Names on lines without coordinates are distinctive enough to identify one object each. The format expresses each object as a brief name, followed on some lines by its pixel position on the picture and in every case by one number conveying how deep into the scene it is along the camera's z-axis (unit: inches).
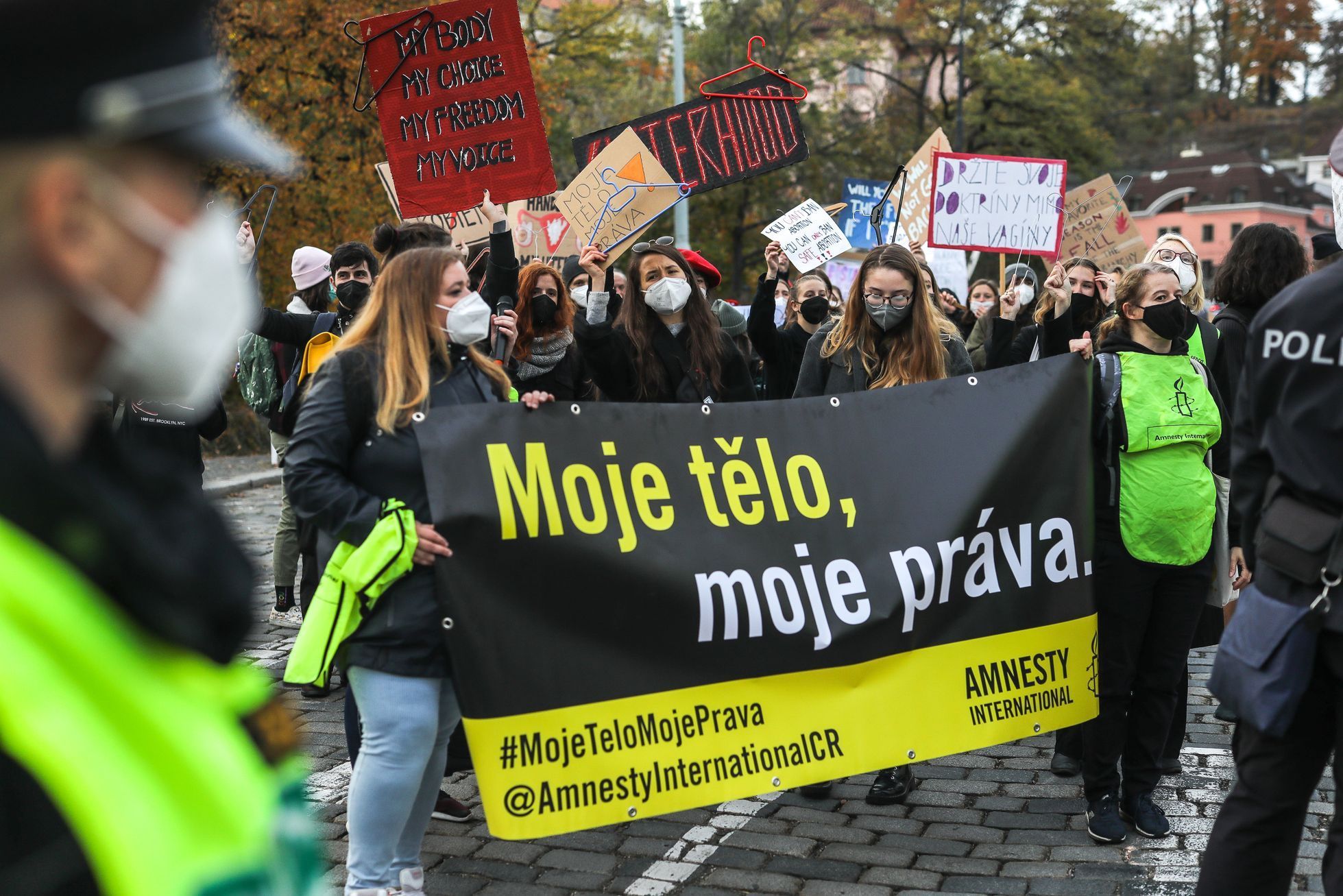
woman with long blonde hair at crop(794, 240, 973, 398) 206.7
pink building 2834.6
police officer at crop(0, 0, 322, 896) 40.4
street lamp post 959.6
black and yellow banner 151.3
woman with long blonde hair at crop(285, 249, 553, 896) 142.5
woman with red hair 231.3
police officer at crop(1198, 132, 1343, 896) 119.1
